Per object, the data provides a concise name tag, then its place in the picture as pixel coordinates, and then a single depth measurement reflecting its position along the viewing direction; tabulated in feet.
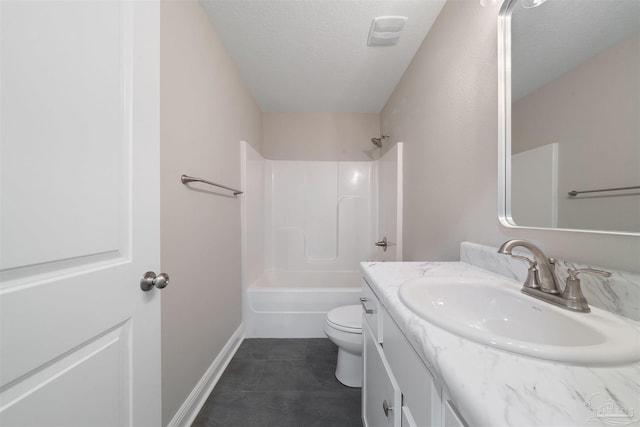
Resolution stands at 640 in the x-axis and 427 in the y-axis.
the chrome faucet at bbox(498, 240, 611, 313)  1.75
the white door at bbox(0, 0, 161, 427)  1.26
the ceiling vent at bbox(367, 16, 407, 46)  4.35
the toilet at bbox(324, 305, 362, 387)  4.42
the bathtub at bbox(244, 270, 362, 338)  6.50
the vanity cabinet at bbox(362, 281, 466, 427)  1.40
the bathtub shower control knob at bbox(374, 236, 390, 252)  7.10
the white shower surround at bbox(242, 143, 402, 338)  8.80
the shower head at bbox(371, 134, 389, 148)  8.03
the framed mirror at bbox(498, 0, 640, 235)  1.75
